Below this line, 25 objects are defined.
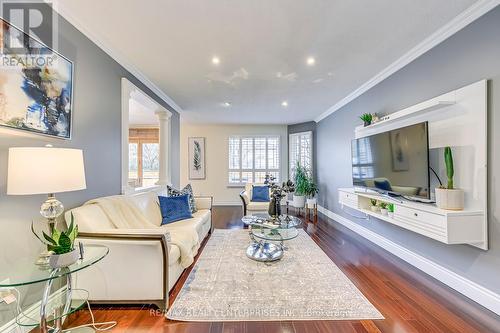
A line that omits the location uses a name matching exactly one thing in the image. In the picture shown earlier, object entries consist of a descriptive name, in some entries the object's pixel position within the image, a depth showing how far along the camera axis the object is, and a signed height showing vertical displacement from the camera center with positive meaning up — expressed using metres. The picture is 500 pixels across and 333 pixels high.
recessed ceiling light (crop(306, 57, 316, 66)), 2.88 +1.39
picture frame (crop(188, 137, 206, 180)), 7.39 +0.32
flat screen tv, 2.49 +0.09
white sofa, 1.96 -0.87
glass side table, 1.37 -0.80
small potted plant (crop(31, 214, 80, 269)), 1.48 -0.56
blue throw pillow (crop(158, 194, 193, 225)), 3.40 -0.63
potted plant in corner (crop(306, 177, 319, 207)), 5.82 -0.63
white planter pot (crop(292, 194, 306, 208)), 5.99 -0.87
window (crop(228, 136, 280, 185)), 7.42 +0.33
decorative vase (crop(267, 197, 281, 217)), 3.49 -0.62
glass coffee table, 2.95 -0.87
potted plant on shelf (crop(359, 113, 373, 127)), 3.54 +0.78
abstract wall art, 1.59 +0.65
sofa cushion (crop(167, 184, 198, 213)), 3.90 -0.45
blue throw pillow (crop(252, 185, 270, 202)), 5.27 -0.61
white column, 4.61 +0.43
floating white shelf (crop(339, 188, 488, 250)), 2.04 -0.53
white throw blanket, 2.35 -0.58
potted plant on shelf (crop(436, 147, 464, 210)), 2.14 -0.24
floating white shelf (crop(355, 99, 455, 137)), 2.33 +0.66
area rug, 1.94 -1.23
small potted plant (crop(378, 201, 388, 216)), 2.98 -0.54
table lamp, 1.41 -0.03
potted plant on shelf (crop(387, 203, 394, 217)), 2.83 -0.52
